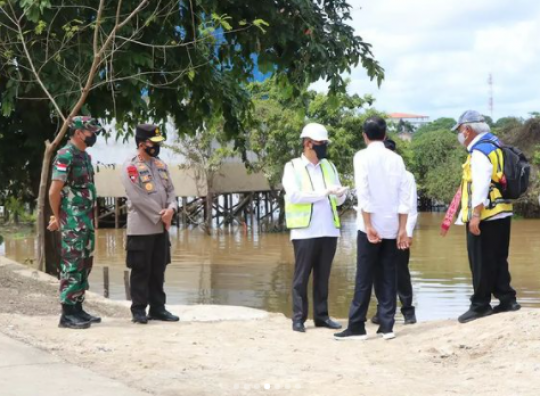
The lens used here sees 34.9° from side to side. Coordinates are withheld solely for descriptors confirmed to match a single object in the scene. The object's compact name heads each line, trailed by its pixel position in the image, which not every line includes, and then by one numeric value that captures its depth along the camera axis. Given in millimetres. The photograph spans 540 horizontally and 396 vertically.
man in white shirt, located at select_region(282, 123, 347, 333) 7445
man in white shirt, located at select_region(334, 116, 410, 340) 6965
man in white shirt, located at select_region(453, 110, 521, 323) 7062
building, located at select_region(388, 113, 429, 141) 136062
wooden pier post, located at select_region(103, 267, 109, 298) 14273
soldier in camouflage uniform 7273
